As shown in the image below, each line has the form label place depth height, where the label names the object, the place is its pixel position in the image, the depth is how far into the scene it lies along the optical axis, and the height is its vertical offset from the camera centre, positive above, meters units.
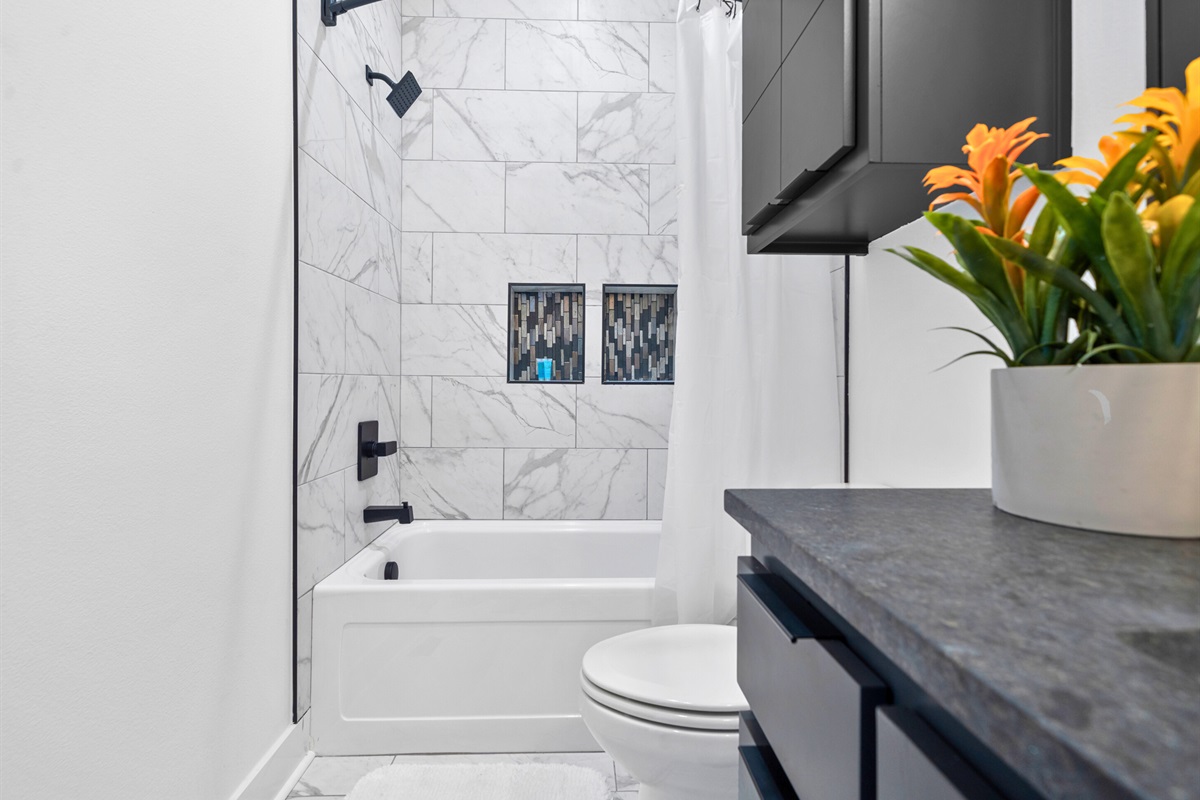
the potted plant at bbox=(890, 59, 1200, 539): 0.54 +0.08
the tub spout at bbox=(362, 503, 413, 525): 2.34 -0.38
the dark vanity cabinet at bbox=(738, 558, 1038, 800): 0.39 -0.22
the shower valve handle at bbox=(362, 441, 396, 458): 2.28 -0.15
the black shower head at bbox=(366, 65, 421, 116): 2.35 +1.09
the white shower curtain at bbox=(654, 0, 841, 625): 1.87 +0.13
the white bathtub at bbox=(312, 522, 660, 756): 1.88 -0.71
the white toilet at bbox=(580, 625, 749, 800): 1.21 -0.57
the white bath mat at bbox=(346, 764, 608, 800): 1.72 -0.98
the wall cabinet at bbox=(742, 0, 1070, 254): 1.01 +0.50
